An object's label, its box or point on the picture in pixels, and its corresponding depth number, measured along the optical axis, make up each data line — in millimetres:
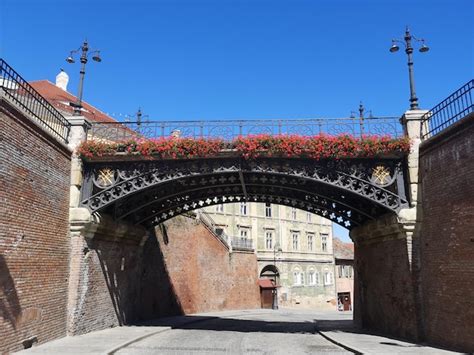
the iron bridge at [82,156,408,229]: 13961
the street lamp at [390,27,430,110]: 14375
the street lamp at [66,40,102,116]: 14984
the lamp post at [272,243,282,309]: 43156
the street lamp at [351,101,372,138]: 14172
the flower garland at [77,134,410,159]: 13797
